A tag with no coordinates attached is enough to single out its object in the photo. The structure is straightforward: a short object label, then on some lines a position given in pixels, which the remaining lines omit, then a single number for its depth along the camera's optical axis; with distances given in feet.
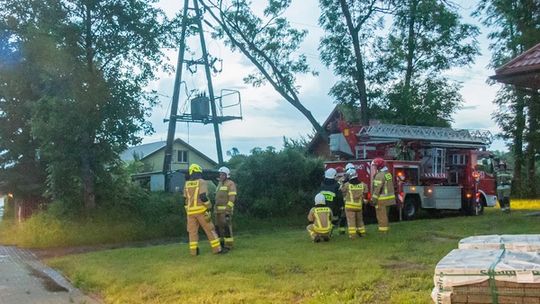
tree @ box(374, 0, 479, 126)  78.23
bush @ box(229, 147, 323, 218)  61.00
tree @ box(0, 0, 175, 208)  48.73
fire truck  56.90
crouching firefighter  38.19
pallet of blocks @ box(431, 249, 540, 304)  12.98
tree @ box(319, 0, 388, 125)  79.25
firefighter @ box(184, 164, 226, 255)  35.83
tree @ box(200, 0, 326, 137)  77.20
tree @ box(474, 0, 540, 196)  83.51
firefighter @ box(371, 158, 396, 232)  42.01
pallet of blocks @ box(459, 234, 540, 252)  16.08
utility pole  67.26
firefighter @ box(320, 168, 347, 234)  41.36
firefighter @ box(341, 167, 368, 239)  40.34
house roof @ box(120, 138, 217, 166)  152.07
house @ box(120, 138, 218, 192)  150.61
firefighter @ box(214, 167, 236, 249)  38.52
